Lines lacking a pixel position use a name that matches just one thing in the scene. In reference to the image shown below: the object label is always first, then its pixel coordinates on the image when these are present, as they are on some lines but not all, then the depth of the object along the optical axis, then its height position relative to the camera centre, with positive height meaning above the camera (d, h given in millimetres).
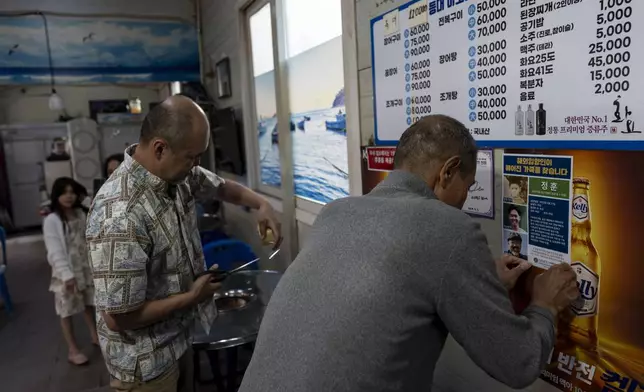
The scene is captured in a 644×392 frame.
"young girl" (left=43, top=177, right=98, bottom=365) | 3348 -751
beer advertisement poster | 1006 -345
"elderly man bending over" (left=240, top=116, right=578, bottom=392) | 893 -350
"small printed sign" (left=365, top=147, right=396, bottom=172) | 1786 -99
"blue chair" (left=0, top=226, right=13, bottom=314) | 4504 -1324
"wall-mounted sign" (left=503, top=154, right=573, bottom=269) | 1152 -216
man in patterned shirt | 1357 -325
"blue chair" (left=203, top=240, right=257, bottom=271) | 3043 -734
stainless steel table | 1860 -767
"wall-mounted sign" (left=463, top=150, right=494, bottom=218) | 1347 -182
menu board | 978 +143
